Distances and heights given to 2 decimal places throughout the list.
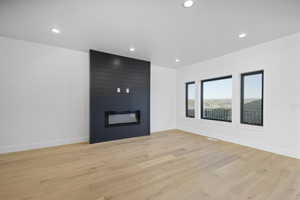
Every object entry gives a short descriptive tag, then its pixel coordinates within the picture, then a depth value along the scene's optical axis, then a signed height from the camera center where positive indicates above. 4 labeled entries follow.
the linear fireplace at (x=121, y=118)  3.77 -0.62
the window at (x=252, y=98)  3.13 +0.04
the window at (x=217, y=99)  3.78 +0.01
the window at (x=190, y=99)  4.83 +0.01
